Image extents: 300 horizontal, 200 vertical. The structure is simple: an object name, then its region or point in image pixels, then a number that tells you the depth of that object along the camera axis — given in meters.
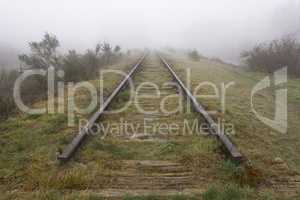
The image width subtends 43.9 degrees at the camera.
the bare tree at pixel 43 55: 14.85
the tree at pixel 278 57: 15.84
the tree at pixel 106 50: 20.05
